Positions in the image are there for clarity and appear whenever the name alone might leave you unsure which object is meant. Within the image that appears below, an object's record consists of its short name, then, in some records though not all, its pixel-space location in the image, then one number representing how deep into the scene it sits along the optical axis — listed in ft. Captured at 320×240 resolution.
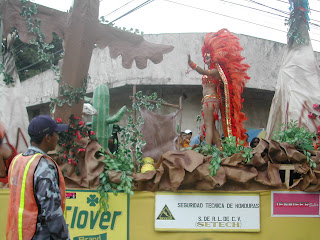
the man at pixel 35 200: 6.74
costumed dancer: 16.72
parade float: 11.48
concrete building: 34.68
